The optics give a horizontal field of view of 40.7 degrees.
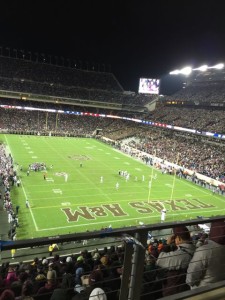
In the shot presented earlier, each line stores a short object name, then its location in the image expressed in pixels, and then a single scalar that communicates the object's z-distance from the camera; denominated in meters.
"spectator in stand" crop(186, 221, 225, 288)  3.17
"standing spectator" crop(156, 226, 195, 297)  3.36
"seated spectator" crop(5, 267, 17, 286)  5.29
